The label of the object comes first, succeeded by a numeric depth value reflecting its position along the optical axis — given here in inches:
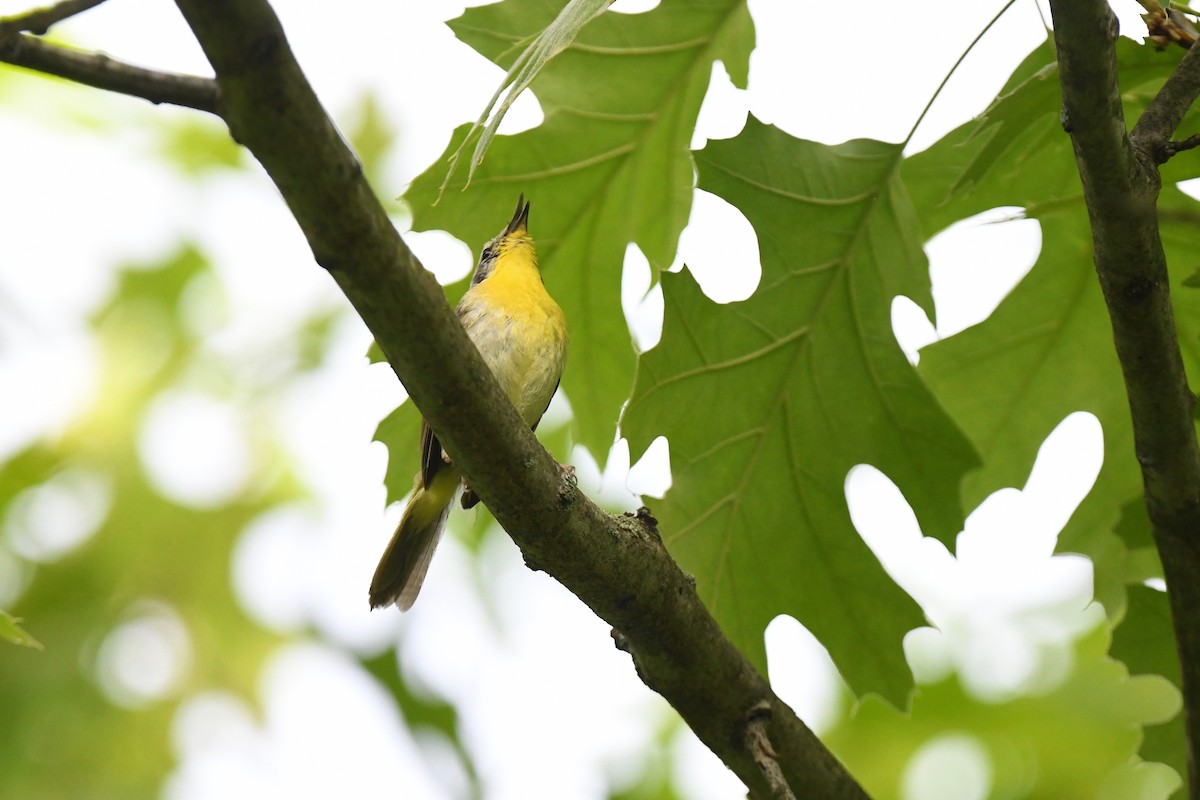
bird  315.9
